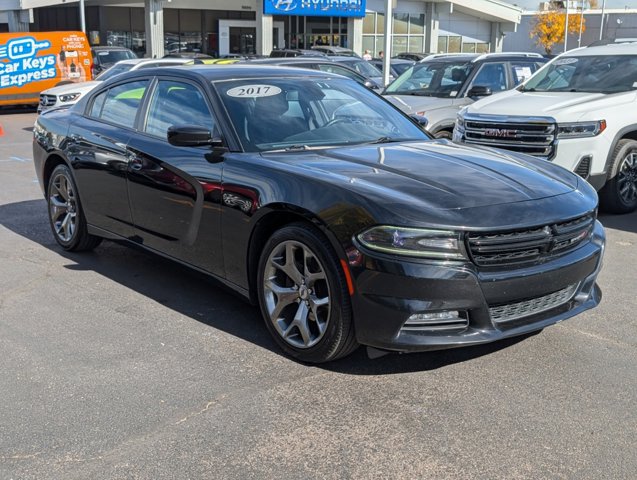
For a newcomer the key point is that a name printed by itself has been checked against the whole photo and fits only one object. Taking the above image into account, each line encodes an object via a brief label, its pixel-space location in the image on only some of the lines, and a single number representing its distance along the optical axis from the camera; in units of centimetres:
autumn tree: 6731
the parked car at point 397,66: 2151
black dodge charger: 384
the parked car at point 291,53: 2257
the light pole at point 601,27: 6762
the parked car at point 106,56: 2544
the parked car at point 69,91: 1728
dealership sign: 3831
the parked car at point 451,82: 1094
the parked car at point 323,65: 1308
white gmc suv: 823
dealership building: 3931
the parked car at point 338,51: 2829
